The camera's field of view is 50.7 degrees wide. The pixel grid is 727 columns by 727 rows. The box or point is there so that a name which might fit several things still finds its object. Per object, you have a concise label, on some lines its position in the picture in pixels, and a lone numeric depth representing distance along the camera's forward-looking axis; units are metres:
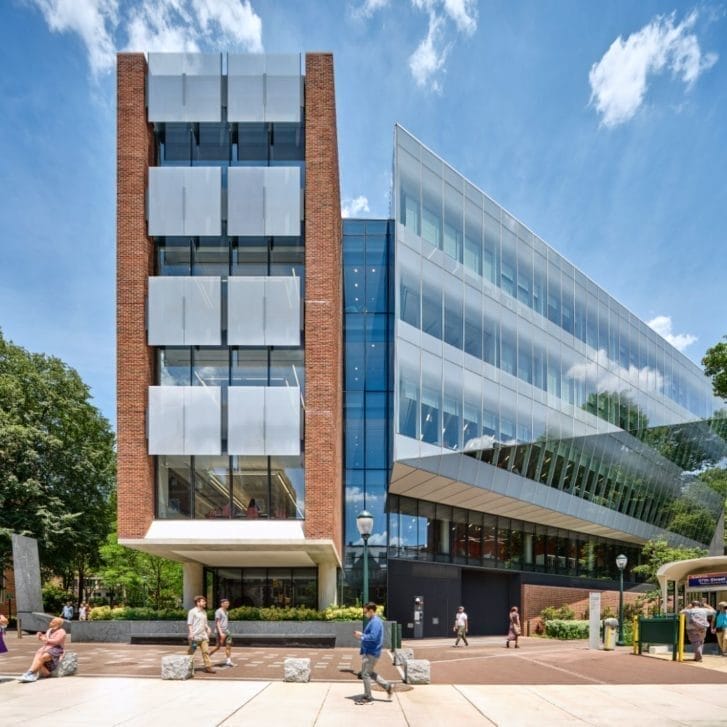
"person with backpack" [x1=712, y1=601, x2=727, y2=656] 23.44
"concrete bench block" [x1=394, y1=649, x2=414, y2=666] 17.28
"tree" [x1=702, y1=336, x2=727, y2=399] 34.81
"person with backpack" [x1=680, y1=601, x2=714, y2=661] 22.03
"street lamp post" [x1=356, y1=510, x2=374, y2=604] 21.20
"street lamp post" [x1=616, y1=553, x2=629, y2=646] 31.65
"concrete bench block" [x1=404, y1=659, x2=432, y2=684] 16.44
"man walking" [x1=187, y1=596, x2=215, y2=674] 17.73
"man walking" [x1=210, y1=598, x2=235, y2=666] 18.92
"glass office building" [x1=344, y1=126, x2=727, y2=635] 31.98
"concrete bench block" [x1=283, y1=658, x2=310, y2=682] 16.09
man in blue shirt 13.70
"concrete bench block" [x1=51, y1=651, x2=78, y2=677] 16.83
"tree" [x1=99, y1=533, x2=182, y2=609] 49.25
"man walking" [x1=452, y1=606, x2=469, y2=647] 30.72
